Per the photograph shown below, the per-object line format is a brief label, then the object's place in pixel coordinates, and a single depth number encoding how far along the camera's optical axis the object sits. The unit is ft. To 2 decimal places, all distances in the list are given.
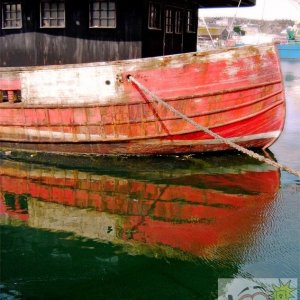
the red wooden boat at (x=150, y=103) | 32.35
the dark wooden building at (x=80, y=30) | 34.94
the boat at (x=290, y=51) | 203.10
